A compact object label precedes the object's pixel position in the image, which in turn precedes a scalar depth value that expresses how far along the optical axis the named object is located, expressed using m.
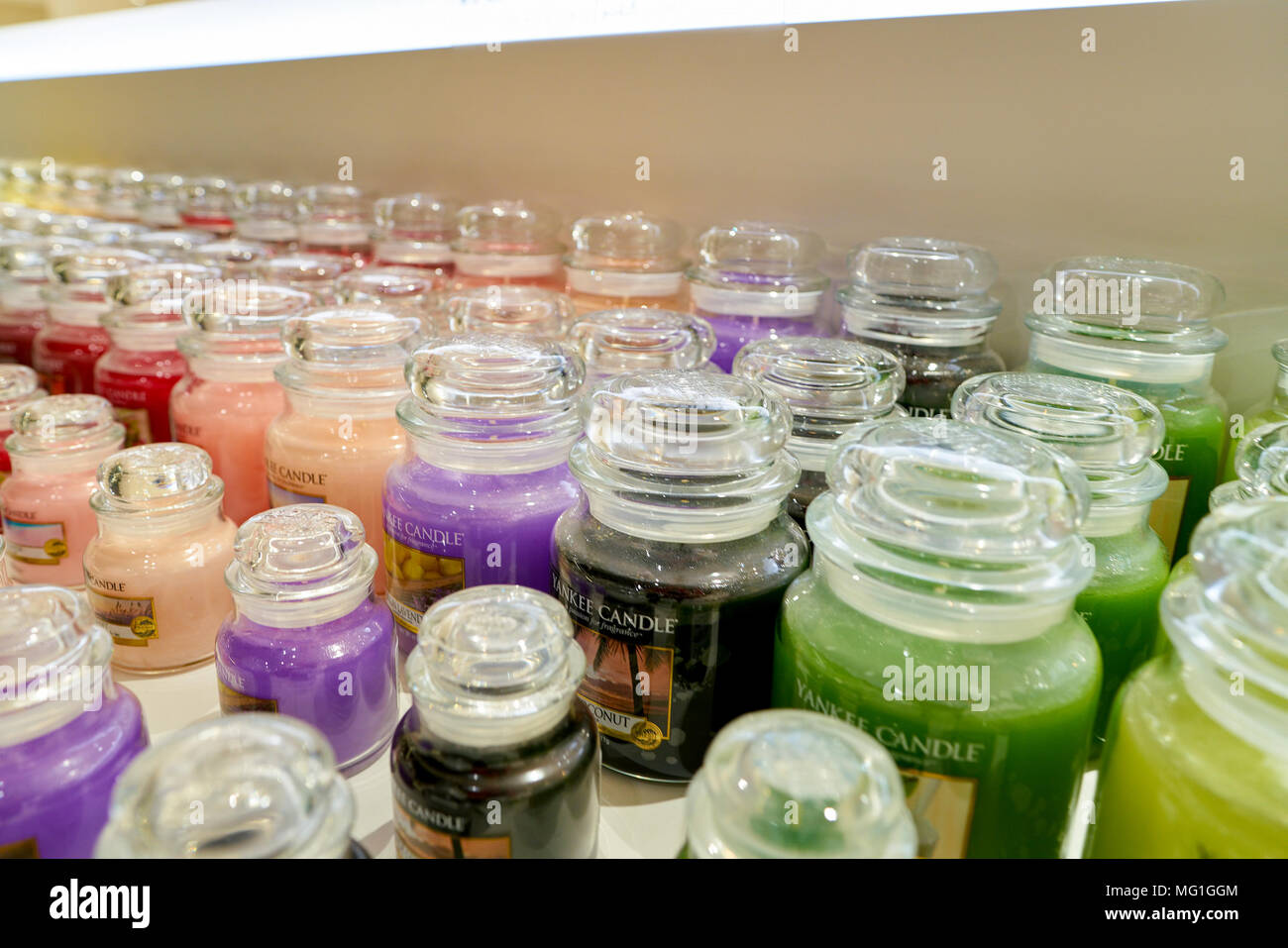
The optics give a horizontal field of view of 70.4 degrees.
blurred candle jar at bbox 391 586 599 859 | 0.51
